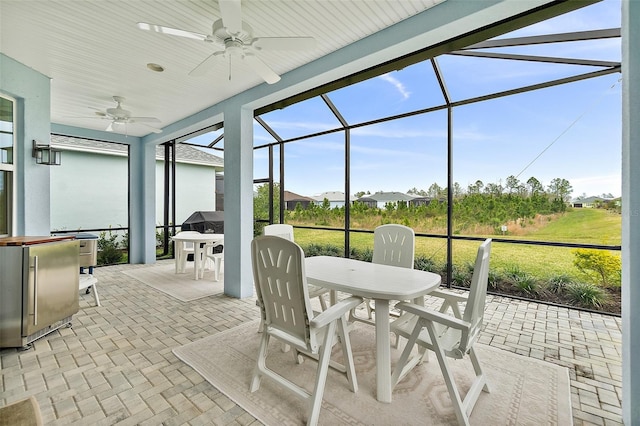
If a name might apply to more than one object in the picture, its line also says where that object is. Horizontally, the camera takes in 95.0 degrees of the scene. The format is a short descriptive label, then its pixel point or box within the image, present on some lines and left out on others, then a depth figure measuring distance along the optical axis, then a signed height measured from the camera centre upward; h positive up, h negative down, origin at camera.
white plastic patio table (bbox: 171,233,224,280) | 5.45 -0.65
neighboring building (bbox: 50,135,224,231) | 6.89 +0.74
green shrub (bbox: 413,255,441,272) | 5.74 -1.02
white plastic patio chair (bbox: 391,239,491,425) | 1.74 -0.83
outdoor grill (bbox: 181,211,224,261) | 7.69 -0.27
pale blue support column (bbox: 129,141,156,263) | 6.85 +0.29
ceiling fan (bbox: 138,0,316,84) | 2.09 +1.38
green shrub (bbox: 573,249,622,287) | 4.15 -0.79
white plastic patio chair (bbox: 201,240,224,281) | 5.46 -0.92
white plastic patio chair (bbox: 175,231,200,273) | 5.90 -0.84
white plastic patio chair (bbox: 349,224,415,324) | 3.04 -0.36
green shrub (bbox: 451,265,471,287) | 5.08 -1.13
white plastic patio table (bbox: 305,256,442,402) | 1.99 -0.53
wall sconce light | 3.53 +0.72
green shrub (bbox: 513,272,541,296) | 4.50 -1.12
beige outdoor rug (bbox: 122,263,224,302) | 4.57 -1.23
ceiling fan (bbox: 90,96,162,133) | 4.39 +1.48
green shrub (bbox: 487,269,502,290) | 4.75 -1.10
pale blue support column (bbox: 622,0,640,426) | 1.63 +0.06
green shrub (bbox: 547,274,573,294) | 4.41 -1.07
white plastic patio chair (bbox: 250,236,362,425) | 1.78 -0.65
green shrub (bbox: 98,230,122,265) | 6.86 -0.88
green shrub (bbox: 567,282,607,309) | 3.94 -1.14
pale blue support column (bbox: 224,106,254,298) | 4.37 +0.19
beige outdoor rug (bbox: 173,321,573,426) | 1.83 -1.27
